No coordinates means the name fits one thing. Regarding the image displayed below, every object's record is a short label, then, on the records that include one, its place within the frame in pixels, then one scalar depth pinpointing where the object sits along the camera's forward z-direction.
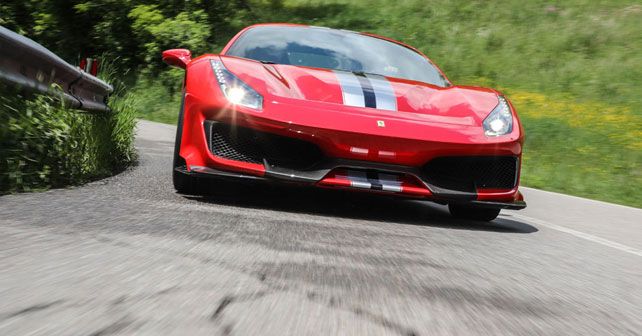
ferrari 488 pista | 4.21
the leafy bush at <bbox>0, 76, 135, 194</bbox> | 4.03
